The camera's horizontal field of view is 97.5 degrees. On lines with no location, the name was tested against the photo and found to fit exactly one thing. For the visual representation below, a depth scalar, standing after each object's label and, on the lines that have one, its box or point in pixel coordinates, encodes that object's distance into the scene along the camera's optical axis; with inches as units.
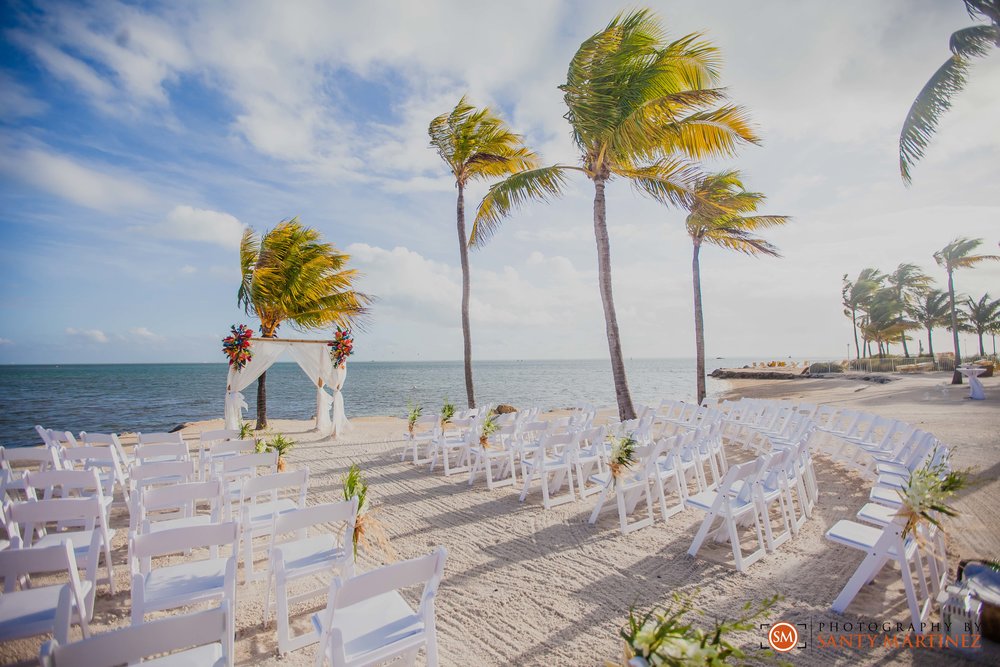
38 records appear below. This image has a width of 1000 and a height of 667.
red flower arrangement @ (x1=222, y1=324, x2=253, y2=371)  466.6
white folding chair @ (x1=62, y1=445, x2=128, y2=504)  230.7
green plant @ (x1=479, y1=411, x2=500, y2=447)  291.7
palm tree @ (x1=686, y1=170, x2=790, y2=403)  509.4
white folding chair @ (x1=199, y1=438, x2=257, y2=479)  250.2
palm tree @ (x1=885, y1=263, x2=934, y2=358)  1515.7
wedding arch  482.1
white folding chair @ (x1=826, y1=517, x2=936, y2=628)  128.3
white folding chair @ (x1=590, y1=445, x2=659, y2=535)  206.4
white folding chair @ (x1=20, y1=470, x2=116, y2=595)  136.1
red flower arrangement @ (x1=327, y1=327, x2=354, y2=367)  497.7
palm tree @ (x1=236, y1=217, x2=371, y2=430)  563.5
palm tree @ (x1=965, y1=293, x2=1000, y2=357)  1549.0
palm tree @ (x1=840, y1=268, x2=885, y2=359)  1526.8
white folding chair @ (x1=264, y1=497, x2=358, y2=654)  117.8
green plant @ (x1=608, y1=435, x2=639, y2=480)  209.2
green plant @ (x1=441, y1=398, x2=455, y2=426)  341.4
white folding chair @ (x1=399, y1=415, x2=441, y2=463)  342.6
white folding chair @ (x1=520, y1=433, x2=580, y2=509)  237.9
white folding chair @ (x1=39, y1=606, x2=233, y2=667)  63.5
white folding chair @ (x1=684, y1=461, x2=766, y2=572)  163.3
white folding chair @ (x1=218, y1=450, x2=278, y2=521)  192.4
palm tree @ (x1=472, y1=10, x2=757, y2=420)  338.3
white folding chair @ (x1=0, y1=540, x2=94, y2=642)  99.5
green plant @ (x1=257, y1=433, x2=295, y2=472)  256.2
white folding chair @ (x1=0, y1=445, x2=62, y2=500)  220.7
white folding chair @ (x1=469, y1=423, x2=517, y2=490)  285.4
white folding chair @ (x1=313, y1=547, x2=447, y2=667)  87.7
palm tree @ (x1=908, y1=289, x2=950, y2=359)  1537.9
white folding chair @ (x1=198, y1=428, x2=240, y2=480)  312.9
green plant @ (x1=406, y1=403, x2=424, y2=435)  370.6
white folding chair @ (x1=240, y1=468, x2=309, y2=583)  158.4
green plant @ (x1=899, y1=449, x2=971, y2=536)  125.1
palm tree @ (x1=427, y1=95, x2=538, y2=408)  502.9
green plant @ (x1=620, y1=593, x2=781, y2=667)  64.7
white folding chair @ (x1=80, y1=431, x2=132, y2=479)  271.3
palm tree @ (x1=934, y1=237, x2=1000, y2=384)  949.8
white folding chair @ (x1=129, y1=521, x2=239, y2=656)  98.3
